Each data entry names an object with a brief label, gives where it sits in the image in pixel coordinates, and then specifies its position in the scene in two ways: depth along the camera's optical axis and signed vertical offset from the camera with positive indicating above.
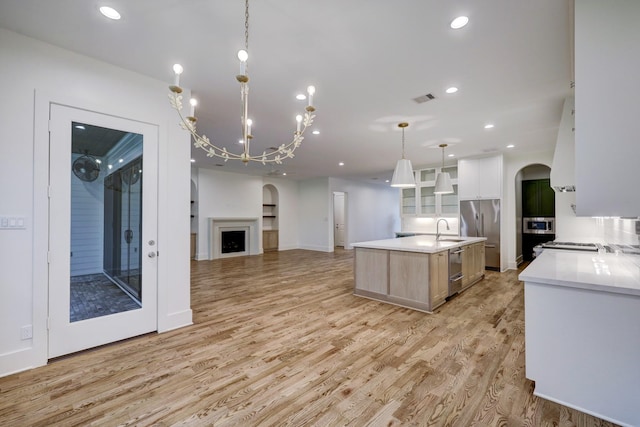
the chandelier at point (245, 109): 1.66 +0.75
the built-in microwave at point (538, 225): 7.03 -0.26
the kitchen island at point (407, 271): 3.68 -0.79
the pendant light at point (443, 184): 5.06 +0.58
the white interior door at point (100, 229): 2.48 -0.11
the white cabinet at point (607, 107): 1.52 +0.61
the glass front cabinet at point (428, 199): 7.21 +0.46
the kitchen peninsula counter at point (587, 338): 1.69 -0.81
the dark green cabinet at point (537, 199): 7.14 +0.44
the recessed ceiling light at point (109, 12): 1.97 +1.49
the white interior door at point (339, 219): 11.58 -0.12
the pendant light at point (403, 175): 4.13 +0.61
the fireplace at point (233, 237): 8.31 -0.65
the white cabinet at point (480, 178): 6.36 +0.89
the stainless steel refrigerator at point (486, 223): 6.33 -0.18
